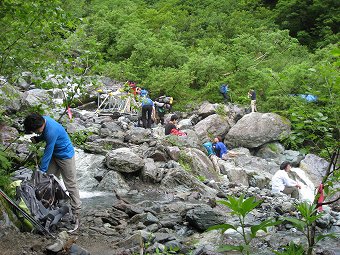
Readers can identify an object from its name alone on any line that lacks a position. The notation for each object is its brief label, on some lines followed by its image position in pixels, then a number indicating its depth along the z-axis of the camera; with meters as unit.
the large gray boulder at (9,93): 7.49
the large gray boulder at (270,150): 20.61
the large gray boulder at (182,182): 12.26
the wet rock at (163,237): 7.13
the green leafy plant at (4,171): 6.20
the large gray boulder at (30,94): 17.12
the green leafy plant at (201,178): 13.61
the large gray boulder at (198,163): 14.24
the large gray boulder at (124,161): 12.23
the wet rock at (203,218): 8.44
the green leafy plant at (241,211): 3.16
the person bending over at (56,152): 6.31
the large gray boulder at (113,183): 11.73
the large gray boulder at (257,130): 20.77
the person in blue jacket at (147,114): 18.83
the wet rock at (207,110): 22.95
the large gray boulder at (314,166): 17.88
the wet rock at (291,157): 18.78
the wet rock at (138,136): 15.55
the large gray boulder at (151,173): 12.31
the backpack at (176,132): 16.58
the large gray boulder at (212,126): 21.07
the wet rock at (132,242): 6.44
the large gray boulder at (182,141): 15.30
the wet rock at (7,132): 10.08
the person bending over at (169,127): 16.83
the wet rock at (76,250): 5.68
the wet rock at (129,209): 8.78
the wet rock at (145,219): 8.22
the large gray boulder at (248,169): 15.34
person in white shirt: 12.34
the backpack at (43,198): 6.22
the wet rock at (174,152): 14.01
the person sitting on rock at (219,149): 18.06
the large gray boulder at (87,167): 12.21
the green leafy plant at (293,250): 3.47
